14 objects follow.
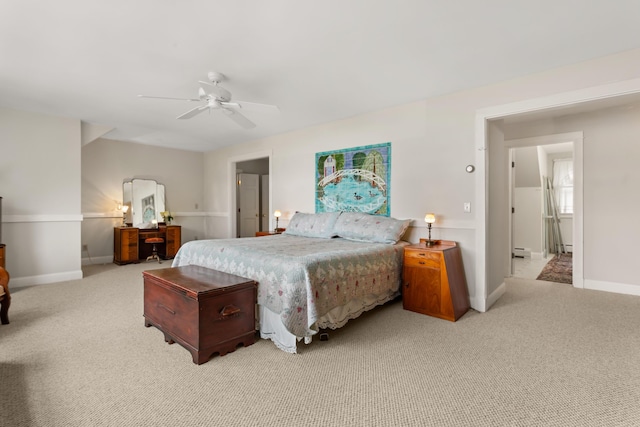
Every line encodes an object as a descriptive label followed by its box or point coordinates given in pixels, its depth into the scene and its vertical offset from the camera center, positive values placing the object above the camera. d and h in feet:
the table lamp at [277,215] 17.95 -0.15
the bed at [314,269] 8.05 -1.65
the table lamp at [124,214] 20.98 -0.05
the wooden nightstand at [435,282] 10.36 -2.36
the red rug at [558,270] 15.93 -3.31
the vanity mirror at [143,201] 21.24 +0.82
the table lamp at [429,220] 11.87 -0.32
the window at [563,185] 24.62 +1.96
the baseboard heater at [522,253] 22.39 -2.91
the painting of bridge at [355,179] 14.26 +1.53
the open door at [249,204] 26.11 +0.71
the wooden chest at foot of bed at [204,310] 7.41 -2.40
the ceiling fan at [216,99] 10.02 +3.62
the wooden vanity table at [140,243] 19.48 -1.88
